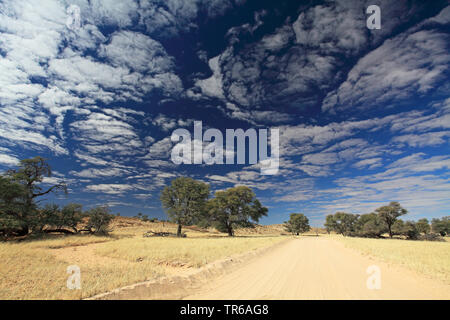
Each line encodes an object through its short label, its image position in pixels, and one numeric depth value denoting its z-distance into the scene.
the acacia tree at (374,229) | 60.56
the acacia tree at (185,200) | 36.41
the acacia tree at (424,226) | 73.50
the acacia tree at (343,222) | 88.74
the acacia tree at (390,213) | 54.91
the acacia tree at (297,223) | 96.06
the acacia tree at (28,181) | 22.36
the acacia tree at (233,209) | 41.44
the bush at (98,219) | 32.28
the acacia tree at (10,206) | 19.59
